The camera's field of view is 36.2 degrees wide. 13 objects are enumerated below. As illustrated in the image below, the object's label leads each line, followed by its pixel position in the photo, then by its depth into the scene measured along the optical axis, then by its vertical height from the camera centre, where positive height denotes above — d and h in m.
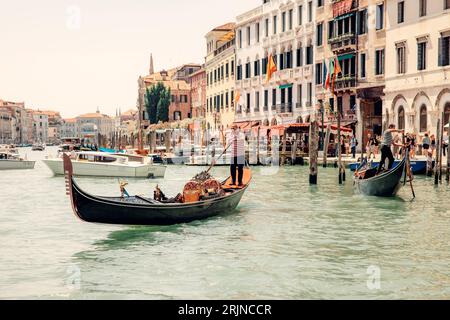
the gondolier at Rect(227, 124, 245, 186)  14.03 -0.26
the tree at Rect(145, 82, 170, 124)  65.12 +4.00
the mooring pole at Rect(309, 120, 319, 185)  20.06 -0.69
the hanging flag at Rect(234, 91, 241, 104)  42.18 +2.49
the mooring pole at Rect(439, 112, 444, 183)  18.61 -0.59
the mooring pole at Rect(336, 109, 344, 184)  20.45 -0.96
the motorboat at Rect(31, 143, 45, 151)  94.06 -1.05
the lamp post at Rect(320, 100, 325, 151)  32.80 -0.28
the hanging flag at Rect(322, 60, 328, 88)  33.83 +3.12
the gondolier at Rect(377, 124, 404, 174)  15.54 -0.27
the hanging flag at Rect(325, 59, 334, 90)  33.25 +3.18
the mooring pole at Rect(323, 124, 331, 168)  25.83 -0.37
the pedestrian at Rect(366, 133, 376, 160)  26.62 -0.38
